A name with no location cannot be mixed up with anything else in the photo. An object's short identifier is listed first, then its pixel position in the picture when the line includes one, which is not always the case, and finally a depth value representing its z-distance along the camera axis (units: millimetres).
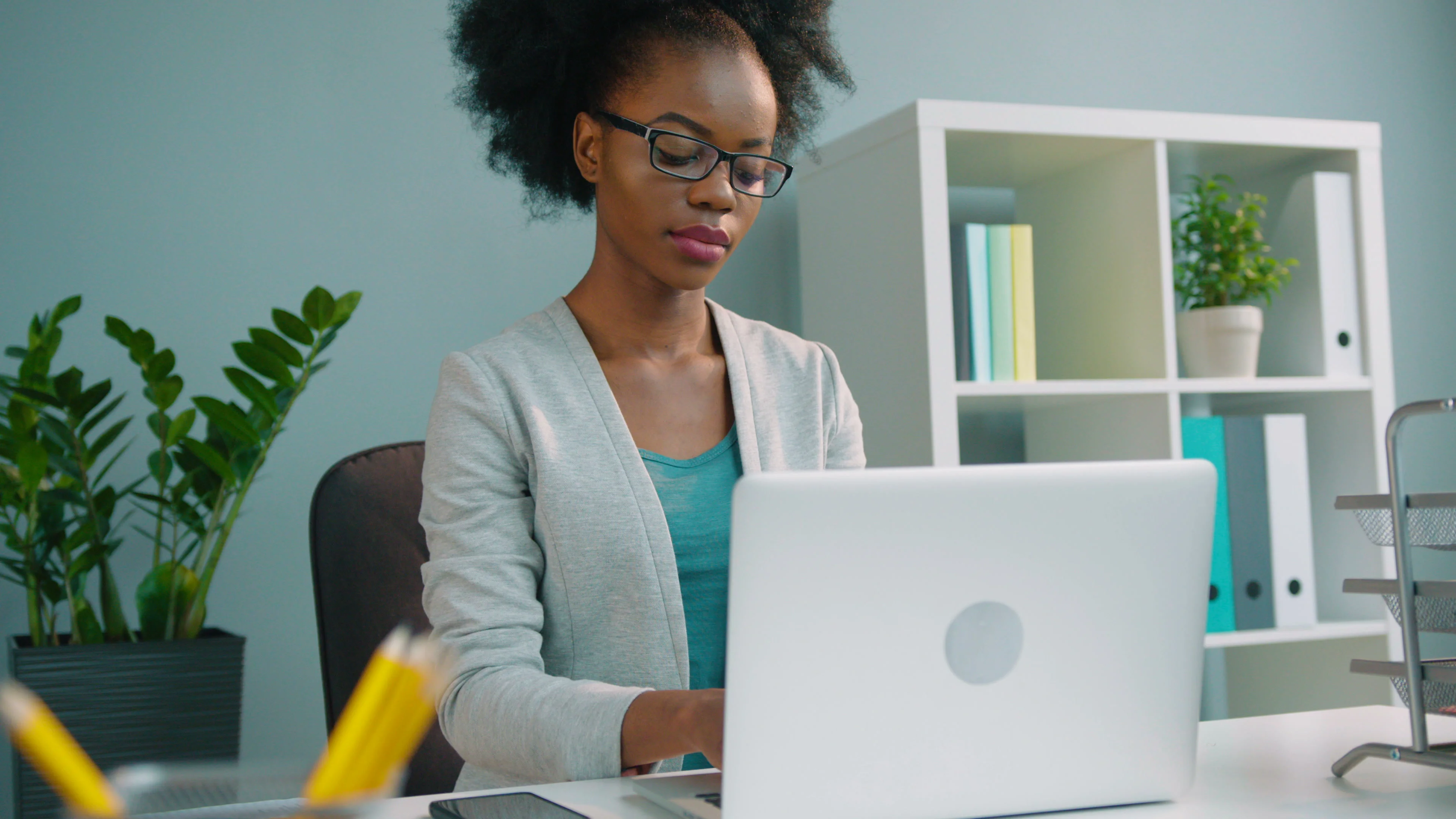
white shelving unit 1795
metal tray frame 815
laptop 653
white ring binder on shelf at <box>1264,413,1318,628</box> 1938
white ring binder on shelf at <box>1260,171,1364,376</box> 2021
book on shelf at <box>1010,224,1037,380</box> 1860
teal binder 1893
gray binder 1910
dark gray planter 1433
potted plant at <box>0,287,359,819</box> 1451
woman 1129
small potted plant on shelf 1984
